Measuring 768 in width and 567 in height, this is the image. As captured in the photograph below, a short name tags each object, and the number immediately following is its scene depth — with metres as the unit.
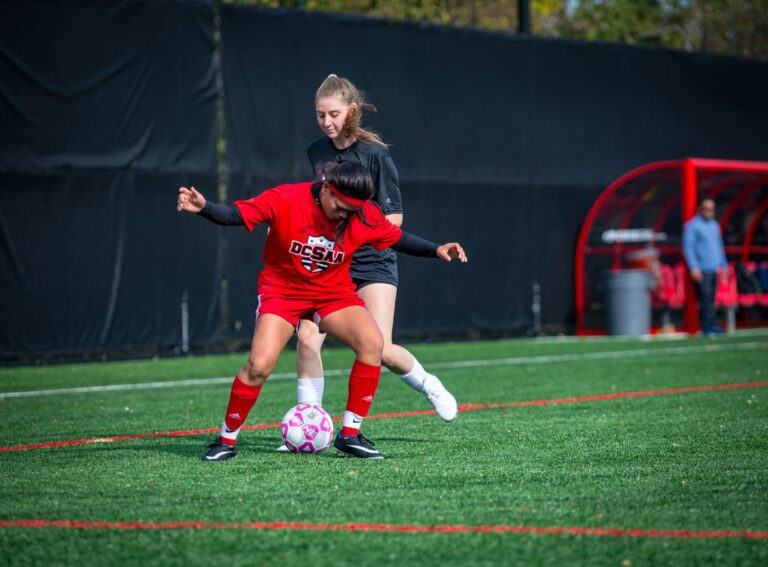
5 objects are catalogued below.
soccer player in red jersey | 11.96
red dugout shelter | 37.44
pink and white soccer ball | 12.92
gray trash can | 36.47
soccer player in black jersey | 13.21
